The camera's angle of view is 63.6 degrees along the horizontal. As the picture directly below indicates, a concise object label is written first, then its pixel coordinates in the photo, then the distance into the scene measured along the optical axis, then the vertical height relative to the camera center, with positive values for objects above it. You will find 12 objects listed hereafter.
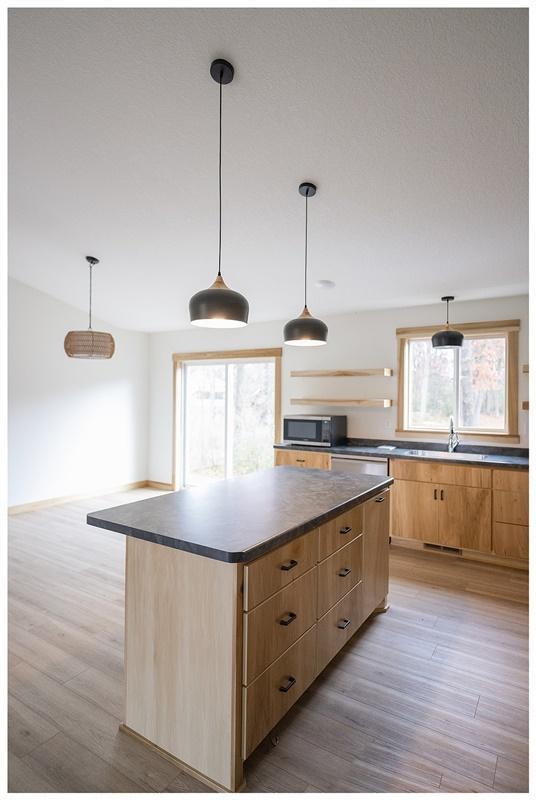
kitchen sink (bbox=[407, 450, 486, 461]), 4.08 -0.53
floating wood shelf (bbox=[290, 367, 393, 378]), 4.83 +0.32
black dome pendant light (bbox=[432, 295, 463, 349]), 3.85 +0.56
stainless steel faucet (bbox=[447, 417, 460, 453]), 4.40 -0.41
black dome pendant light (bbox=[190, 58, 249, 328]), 1.83 +0.40
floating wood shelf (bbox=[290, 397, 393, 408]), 4.75 -0.03
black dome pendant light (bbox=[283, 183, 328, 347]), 2.45 +0.39
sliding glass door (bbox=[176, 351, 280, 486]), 5.96 -0.25
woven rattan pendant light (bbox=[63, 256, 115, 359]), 3.82 +0.48
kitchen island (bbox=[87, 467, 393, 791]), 1.57 -0.88
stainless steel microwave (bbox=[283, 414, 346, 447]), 4.81 -0.35
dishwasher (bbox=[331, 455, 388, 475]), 4.29 -0.65
